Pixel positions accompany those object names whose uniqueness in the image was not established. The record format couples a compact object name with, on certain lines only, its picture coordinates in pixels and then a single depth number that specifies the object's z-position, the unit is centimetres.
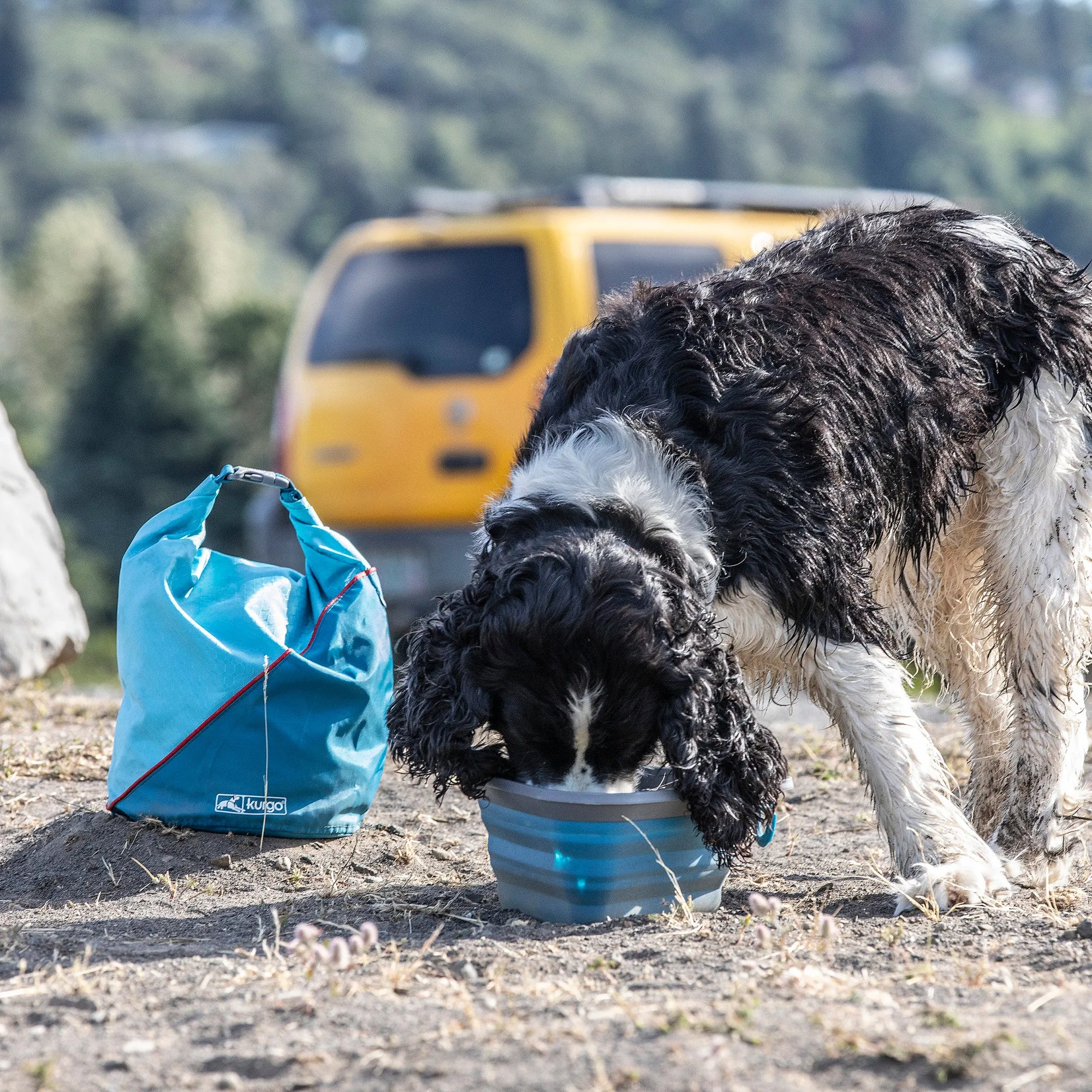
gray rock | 577
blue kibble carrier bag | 364
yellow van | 866
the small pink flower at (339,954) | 271
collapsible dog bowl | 307
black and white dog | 314
